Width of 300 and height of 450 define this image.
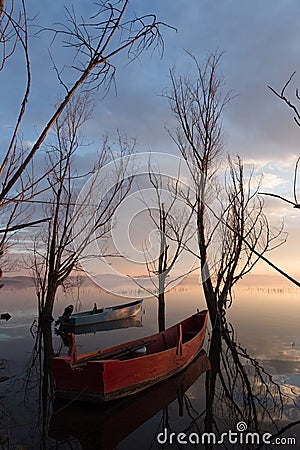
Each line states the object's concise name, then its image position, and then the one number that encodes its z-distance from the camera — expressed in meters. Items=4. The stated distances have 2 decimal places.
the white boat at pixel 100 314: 13.86
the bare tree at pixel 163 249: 13.12
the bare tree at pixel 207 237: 11.91
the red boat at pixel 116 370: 5.70
